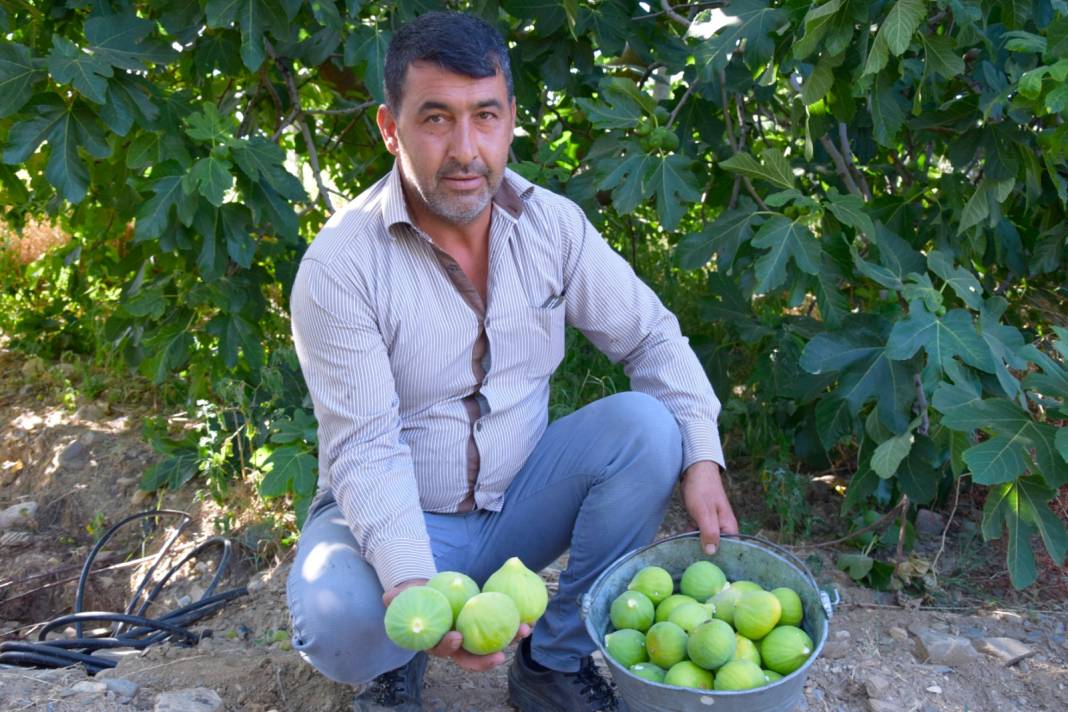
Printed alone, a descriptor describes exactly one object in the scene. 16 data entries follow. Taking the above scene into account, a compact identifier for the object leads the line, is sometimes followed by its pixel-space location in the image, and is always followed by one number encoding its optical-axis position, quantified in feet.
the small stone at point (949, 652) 9.86
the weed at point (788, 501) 11.96
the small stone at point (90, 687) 9.25
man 7.84
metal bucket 6.74
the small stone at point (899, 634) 10.30
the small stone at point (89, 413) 15.60
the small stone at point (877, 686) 9.28
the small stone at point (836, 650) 9.98
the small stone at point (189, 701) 8.90
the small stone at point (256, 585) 11.85
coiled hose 10.60
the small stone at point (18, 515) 14.21
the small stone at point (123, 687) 9.32
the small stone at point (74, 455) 14.78
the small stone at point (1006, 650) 9.91
